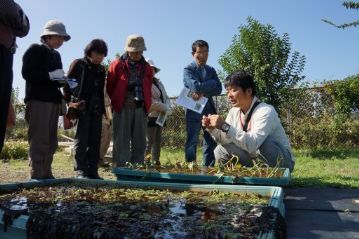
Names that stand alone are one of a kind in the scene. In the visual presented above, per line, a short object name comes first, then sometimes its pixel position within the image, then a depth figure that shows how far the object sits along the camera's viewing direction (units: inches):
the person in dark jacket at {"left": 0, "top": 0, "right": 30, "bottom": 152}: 90.7
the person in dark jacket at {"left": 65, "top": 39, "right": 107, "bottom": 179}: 175.6
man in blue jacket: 203.9
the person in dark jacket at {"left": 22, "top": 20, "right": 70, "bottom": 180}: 163.9
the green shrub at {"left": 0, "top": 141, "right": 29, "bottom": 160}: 366.2
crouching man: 139.1
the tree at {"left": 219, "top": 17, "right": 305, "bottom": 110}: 354.3
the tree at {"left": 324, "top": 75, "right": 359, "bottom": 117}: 432.5
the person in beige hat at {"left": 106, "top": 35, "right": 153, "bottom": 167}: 184.4
